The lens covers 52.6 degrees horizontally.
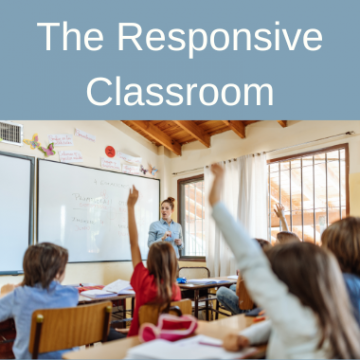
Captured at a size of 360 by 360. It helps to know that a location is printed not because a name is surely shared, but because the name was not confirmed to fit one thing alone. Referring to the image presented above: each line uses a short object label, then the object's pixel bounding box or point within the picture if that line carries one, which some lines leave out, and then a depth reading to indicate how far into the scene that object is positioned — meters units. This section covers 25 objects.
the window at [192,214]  5.61
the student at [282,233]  2.67
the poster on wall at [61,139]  4.50
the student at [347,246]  1.23
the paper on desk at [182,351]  0.90
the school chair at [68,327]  1.49
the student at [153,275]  1.65
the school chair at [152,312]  1.54
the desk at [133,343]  1.00
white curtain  4.48
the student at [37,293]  1.57
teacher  4.25
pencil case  1.08
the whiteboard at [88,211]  4.33
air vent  4.04
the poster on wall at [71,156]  4.55
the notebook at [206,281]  3.23
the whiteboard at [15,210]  3.88
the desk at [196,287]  3.00
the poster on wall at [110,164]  5.03
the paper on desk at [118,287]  2.63
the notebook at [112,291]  2.45
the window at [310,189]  3.93
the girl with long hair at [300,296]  0.81
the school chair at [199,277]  3.79
